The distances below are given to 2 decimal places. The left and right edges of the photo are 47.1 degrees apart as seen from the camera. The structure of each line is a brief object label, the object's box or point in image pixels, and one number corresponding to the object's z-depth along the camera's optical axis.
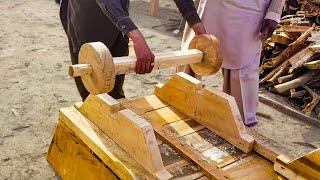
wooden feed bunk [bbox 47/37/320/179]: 1.90
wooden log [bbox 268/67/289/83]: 4.76
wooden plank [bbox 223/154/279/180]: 2.01
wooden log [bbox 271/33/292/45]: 4.93
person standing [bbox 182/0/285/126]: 3.15
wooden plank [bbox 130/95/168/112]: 2.60
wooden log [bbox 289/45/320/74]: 4.44
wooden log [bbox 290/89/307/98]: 4.45
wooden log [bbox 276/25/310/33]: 4.88
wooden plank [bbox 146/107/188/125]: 2.45
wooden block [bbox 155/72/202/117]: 2.44
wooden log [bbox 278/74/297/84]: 4.66
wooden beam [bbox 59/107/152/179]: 1.91
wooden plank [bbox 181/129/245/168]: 2.12
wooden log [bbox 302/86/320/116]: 4.25
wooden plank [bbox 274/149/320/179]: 1.60
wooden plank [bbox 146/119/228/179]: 1.95
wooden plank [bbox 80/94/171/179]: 1.87
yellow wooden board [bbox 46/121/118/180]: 2.17
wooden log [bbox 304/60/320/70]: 4.37
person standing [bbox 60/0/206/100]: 2.29
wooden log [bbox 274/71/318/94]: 4.51
